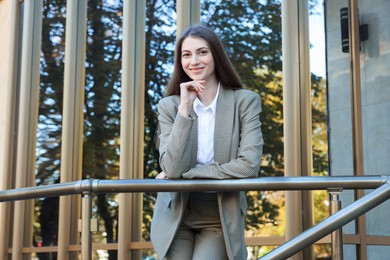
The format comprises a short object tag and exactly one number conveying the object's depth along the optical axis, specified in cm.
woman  320
